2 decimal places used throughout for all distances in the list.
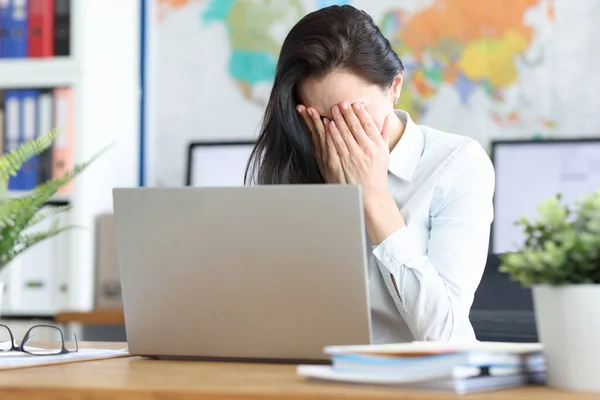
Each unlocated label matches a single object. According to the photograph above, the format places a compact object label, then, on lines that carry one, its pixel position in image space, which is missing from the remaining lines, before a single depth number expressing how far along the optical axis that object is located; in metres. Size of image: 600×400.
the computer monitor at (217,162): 4.67
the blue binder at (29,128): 4.55
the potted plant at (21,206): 2.35
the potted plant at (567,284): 1.90
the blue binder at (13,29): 4.57
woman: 2.62
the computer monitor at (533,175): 4.21
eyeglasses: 2.42
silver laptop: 2.18
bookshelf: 4.47
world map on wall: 4.29
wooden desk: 1.89
